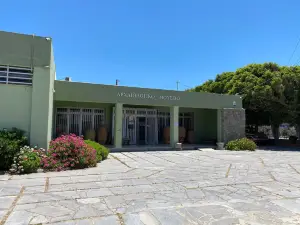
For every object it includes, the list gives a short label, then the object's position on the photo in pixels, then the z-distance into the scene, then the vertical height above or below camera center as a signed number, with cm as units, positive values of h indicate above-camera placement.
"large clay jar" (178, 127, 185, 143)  1942 -40
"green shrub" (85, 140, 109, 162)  1123 -98
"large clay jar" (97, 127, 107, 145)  1683 -42
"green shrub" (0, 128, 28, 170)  845 -61
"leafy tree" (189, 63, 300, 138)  1911 +282
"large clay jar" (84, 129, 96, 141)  1652 -41
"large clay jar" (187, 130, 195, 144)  2022 -64
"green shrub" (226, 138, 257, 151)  1750 -106
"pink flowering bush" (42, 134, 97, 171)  917 -100
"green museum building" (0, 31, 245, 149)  993 +112
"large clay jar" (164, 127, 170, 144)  1871 -40
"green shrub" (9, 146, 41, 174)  842 -110
